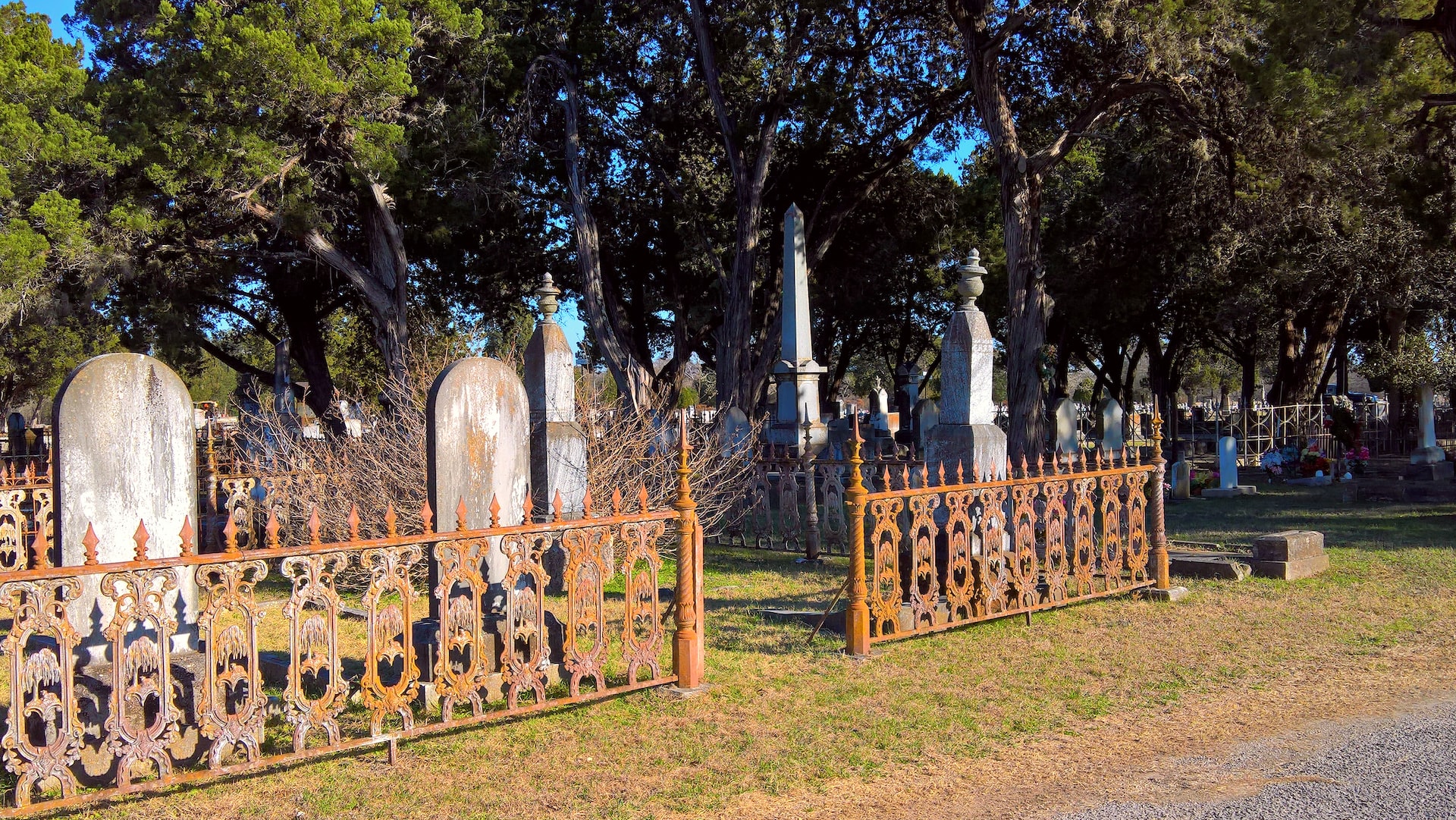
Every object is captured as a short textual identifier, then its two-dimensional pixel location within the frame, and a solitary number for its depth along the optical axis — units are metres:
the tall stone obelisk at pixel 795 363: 18.89
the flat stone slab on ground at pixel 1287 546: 9.71
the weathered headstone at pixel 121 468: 5.47
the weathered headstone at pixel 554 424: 10.28
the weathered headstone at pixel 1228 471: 18.28
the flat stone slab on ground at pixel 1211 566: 9.75
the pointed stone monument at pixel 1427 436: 19.30
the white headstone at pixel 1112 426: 20.66
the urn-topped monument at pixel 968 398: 9.02
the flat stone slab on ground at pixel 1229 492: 18.11
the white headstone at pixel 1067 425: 18.45
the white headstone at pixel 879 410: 28.88
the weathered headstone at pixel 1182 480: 18.11
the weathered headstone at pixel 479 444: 6.34
